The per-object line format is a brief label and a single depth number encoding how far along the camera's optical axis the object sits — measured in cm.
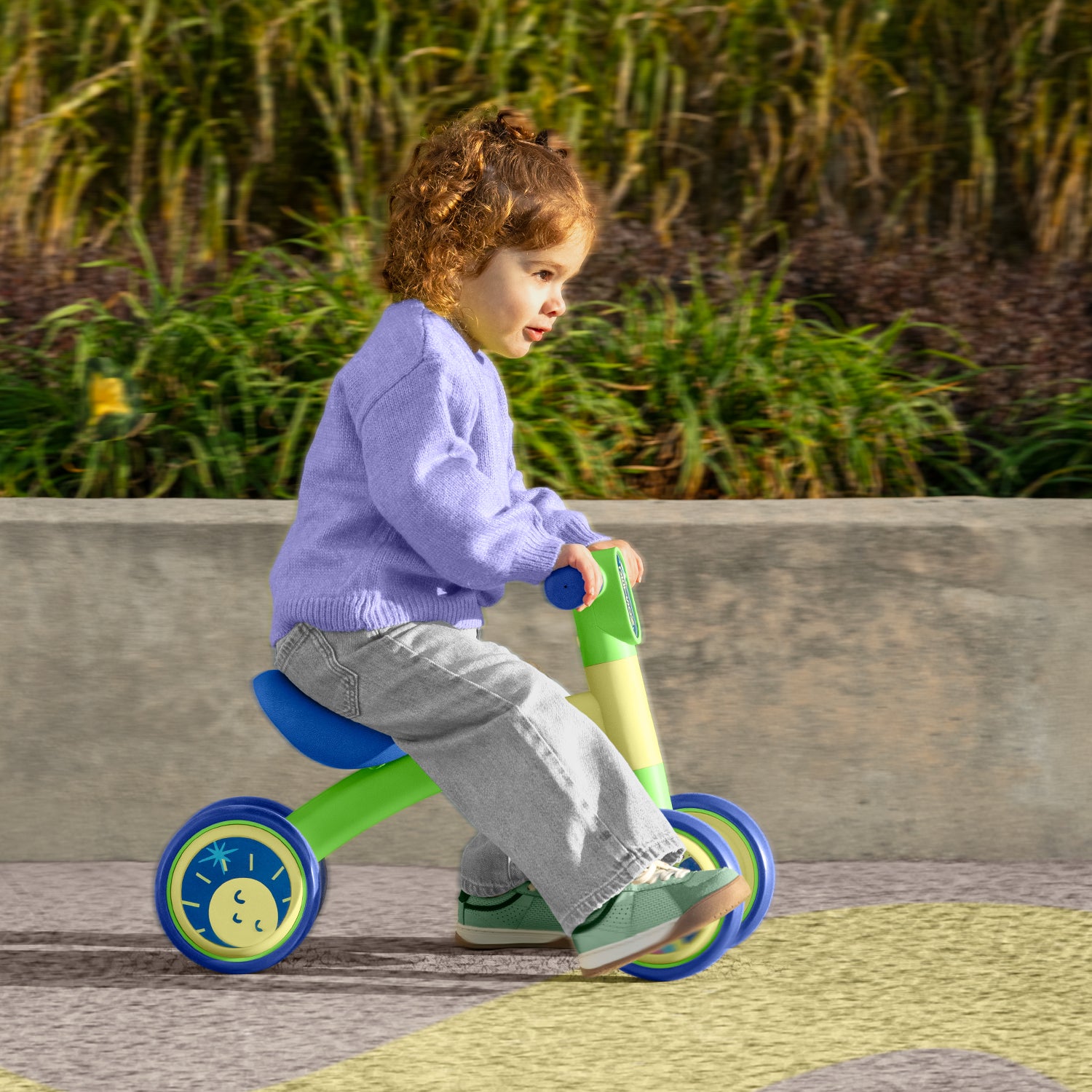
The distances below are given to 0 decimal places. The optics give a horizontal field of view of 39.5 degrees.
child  247
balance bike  263
